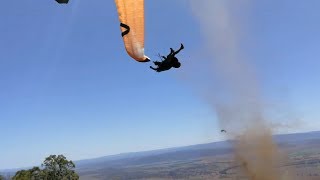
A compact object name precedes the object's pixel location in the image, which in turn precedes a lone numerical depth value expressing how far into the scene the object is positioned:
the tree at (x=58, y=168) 49.88
